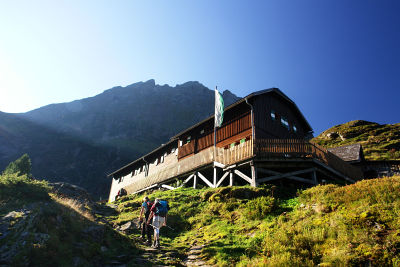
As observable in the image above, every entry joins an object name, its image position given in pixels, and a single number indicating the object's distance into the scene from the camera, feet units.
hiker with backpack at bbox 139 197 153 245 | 37.54
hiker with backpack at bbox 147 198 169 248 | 34.02
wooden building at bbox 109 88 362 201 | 53.31
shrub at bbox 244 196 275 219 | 36.76
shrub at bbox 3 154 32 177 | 115.92
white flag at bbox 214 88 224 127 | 64.98
